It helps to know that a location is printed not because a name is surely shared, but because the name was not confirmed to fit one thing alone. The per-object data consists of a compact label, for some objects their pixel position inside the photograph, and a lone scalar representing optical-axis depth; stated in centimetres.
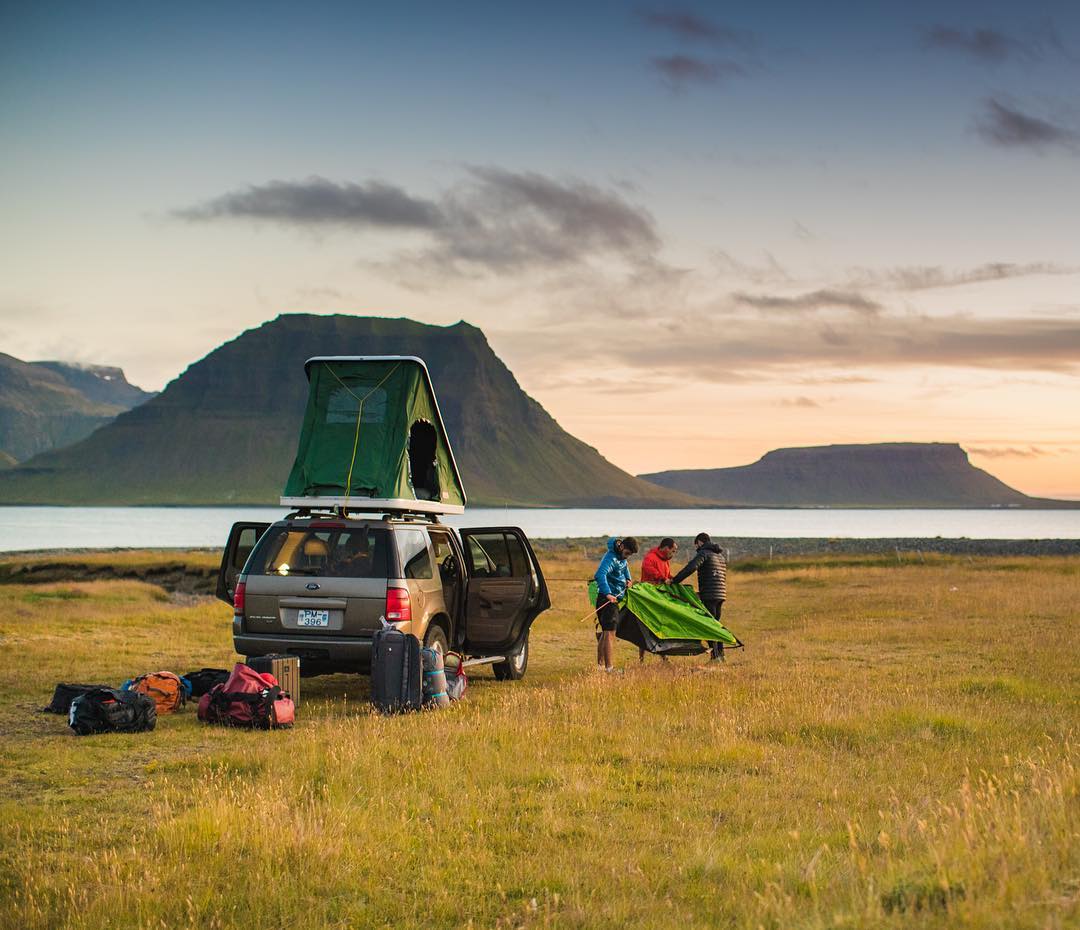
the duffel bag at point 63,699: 1184
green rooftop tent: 1401
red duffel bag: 1095
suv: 1205
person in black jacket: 1681
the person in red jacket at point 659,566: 1591
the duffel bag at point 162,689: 1193
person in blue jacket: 1471
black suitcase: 1152
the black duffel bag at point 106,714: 1052
